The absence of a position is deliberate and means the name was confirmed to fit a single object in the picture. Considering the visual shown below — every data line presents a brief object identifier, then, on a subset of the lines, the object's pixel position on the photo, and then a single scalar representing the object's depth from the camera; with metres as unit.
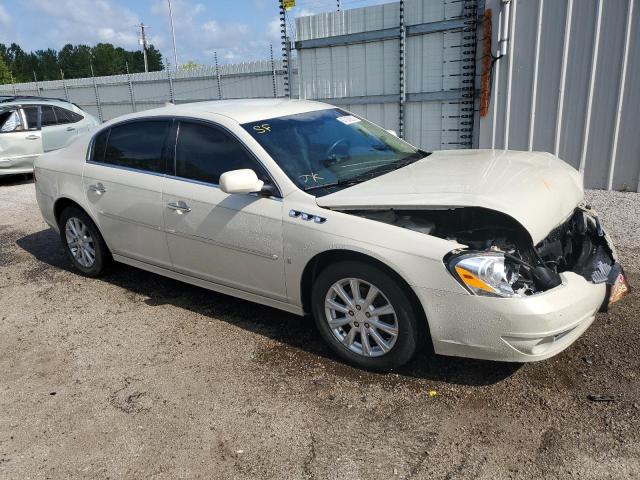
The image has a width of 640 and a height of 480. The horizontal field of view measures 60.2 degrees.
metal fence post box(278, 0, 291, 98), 10.29
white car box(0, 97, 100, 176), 10.90
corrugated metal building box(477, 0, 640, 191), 6.87
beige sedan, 3.03
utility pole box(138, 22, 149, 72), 57.72
